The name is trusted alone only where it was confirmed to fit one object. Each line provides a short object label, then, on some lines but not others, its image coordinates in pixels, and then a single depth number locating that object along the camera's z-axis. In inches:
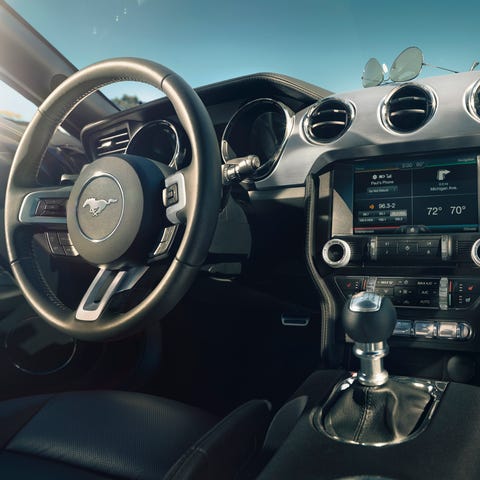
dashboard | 46.6
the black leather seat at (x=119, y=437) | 38.4
